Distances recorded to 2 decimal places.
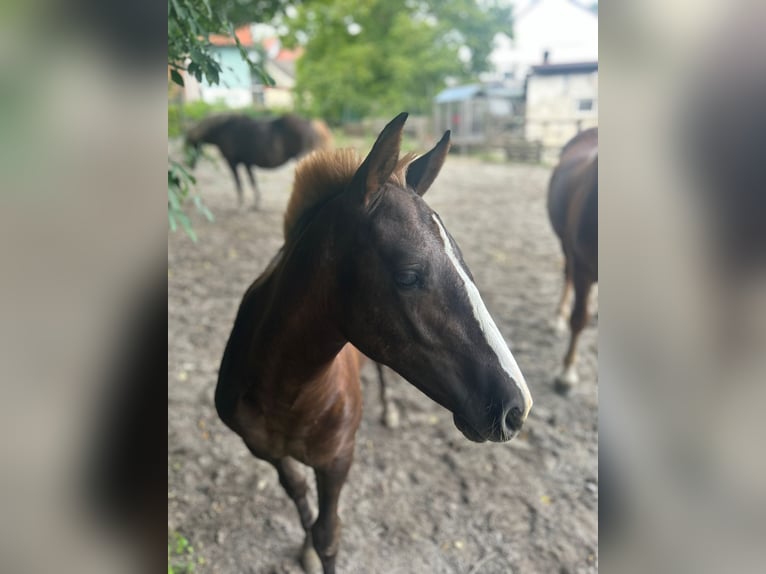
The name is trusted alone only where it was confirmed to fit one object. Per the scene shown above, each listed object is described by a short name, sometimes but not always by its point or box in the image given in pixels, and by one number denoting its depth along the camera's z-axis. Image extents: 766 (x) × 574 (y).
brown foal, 1.05
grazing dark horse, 8.31
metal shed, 14.06
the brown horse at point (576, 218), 3.01
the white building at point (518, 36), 11.35
